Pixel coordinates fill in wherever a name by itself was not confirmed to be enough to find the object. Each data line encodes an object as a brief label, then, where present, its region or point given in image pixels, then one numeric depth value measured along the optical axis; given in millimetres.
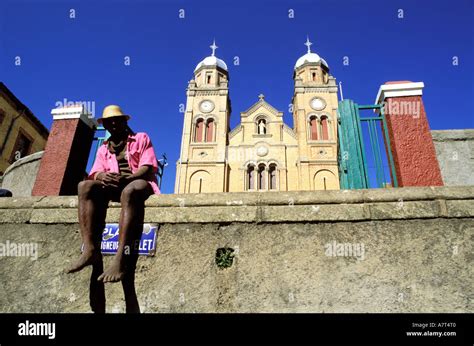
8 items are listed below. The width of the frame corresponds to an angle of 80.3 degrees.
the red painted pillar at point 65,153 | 4094
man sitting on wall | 2309
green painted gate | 4289
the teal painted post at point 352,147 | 4582
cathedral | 25328
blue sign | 2520
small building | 18391
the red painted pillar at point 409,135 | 3473
